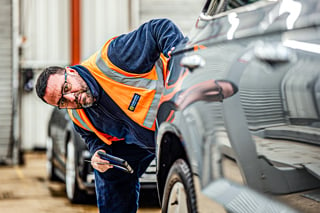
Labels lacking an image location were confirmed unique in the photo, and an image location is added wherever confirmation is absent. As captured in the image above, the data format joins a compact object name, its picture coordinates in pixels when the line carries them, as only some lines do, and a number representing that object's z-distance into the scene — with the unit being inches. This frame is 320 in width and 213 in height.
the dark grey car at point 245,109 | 93.7
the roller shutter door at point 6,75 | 469.4
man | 170.9
